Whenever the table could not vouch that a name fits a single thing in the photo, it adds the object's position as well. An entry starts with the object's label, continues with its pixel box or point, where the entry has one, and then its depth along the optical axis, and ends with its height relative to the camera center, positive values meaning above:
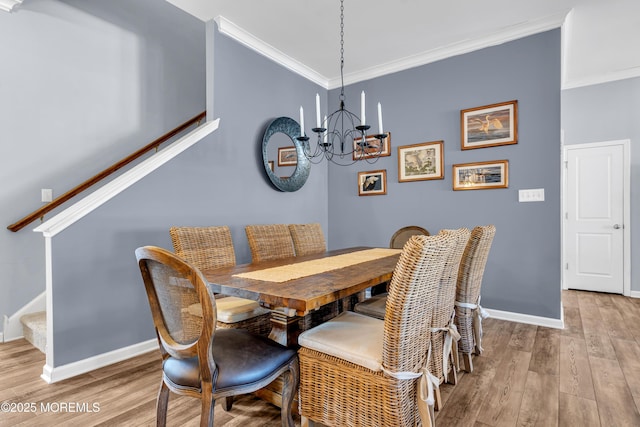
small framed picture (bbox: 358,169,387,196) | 3.88 +0.33
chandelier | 3.96 +0.87
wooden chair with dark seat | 1.05 -0.52
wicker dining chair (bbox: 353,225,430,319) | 2.03 -0.62
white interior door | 4.00 -0.12
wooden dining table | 1.27 -0.34
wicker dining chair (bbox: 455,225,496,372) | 2.02 -0.49
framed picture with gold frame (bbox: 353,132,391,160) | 3.84 +0.75
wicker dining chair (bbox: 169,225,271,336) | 1.91 -0.32
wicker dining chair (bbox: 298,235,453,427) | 1.15 -0.60
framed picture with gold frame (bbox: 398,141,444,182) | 3.49 +0.54
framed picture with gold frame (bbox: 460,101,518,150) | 3.11 +0.83
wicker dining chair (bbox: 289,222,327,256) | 2.81 -0.26
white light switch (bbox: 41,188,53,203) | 2.83 +0.16
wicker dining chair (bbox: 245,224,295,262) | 2.47 -0.25
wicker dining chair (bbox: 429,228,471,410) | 1.41 -0.50
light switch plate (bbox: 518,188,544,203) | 2.97 +0.12
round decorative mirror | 3.41 +0.61
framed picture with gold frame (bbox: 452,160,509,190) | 3.15 +0.34
